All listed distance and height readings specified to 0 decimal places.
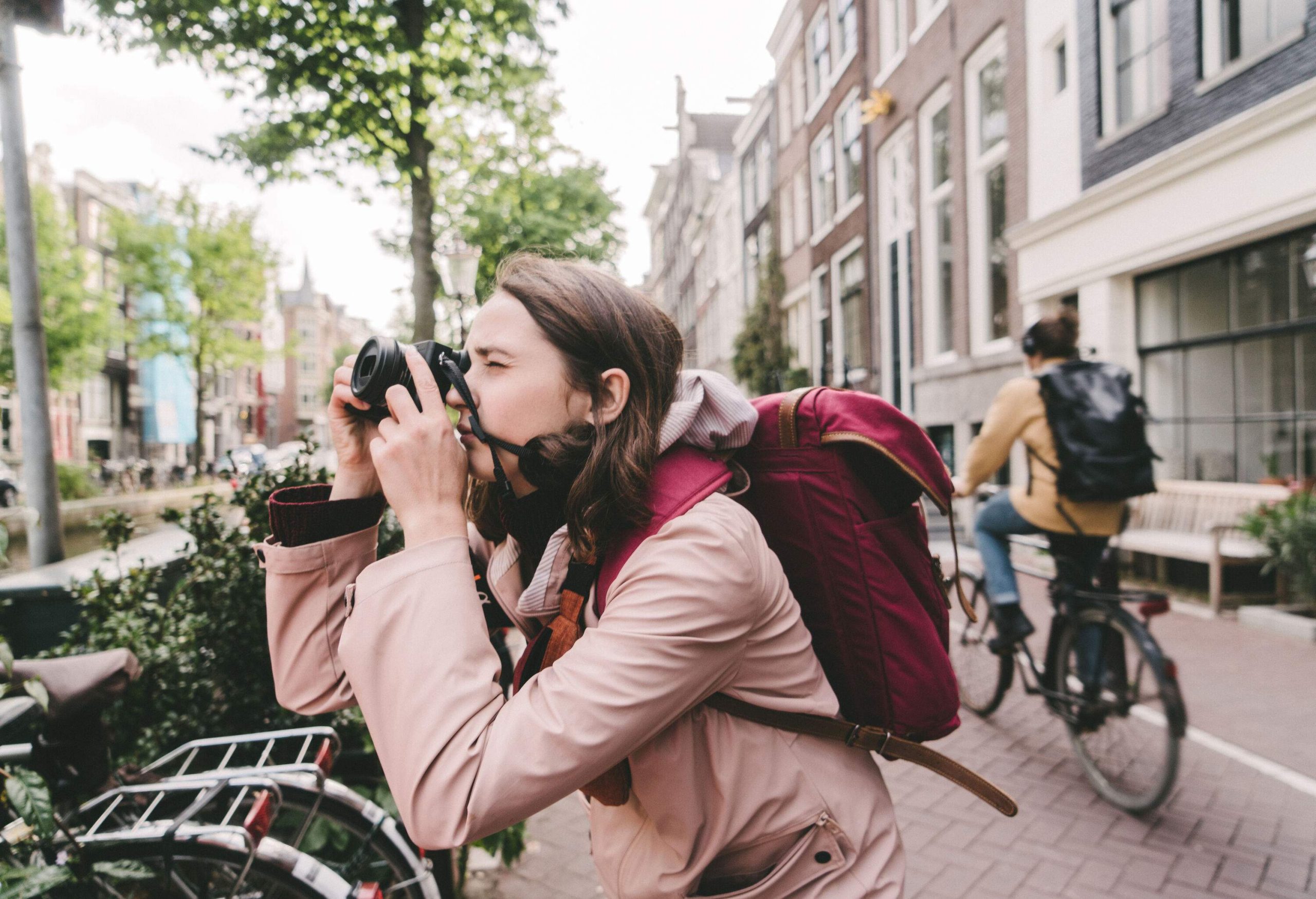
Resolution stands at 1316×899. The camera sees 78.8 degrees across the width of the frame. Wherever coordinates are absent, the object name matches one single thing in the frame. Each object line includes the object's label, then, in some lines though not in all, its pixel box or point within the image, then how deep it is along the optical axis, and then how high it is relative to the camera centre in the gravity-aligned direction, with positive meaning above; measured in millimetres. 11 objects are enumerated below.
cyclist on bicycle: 3436 -204
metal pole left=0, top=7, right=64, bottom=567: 4594 +568
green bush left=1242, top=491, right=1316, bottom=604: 5707 -968
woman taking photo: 893 -253
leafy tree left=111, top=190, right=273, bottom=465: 27750 +5649
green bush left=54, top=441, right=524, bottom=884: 2428 -682
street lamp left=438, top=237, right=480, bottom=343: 9898 +1994
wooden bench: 6418 -1066
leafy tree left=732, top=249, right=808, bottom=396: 19453 +2016
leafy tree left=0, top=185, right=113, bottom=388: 21797 +3786
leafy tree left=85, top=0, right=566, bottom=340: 6859 +3358
